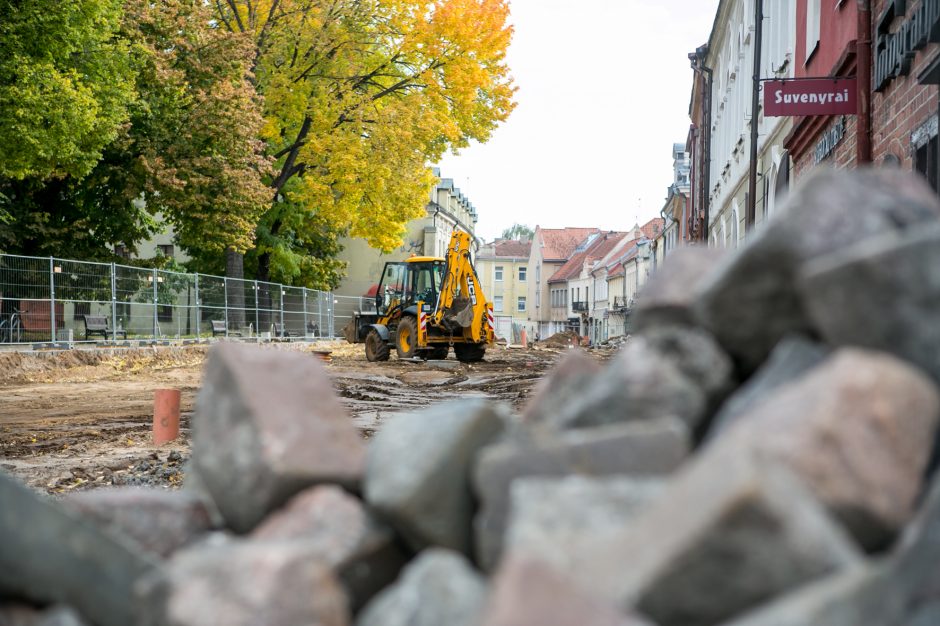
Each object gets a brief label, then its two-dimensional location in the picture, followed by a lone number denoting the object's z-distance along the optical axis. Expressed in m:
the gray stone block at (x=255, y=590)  1.92
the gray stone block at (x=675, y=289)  2.43
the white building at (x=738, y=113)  18.67
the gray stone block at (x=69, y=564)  2.19
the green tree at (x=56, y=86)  20.41
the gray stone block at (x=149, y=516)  2.40
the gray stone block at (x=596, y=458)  2.08
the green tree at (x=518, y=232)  151.12
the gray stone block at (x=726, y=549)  1.68
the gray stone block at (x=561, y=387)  2.49
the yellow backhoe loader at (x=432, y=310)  25.39
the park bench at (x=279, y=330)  34.78
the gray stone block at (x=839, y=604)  1.66
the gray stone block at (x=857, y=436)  1.85
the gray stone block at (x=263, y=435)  2.34
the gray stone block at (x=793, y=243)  2.21
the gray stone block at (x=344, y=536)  2.18
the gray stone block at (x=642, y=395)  2.22
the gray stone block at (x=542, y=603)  1.65
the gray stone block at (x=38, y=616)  2.13
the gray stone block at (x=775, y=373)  2.16
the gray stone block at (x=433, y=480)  2.22
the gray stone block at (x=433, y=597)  1.93
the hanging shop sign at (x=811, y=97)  11.01
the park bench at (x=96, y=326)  22.69
